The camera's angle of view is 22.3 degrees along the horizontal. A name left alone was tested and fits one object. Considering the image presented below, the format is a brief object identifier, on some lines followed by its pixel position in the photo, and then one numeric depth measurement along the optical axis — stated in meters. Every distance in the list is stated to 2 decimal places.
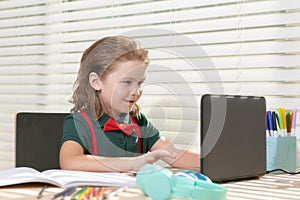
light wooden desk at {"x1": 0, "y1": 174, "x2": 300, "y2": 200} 1.45
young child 1.83
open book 1.50
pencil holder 1.87
